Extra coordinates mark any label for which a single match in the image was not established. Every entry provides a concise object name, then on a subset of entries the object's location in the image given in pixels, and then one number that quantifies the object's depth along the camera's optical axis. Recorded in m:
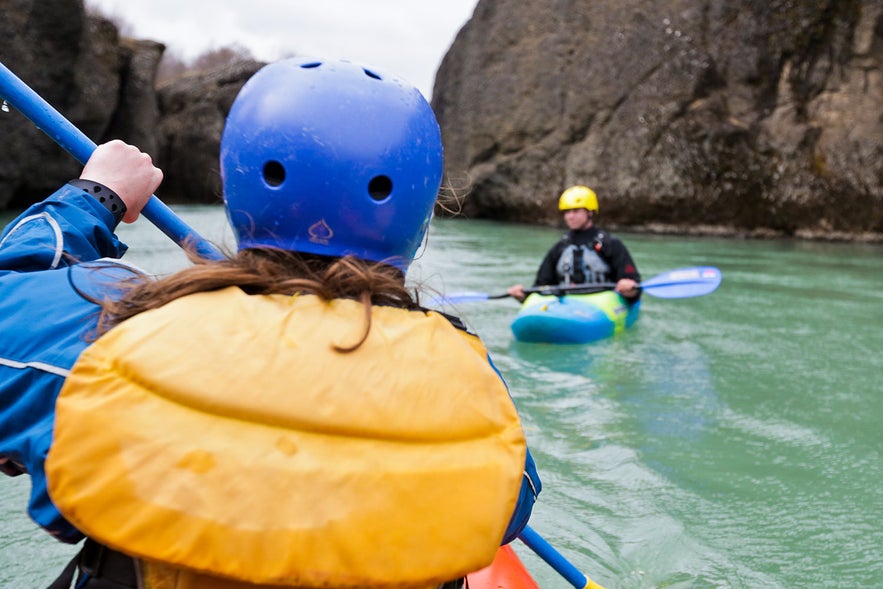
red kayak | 1.64
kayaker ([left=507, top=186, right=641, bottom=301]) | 5.86
